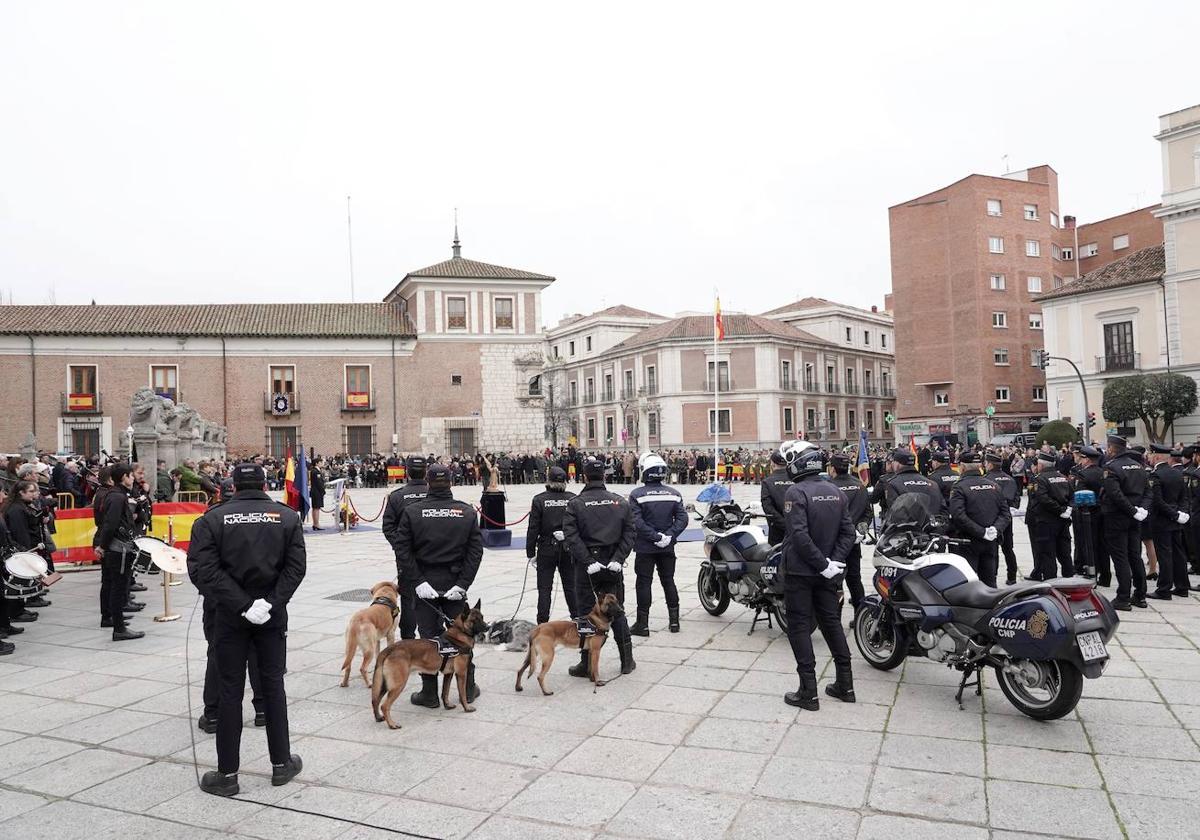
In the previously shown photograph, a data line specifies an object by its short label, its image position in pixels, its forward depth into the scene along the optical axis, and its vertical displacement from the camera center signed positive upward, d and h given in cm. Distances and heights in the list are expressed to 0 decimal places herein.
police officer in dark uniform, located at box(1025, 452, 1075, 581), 964 -104
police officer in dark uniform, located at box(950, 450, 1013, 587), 816 -82
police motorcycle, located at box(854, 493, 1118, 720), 512 -127
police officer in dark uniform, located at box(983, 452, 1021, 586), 930 -68
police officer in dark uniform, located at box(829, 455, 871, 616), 771 -69
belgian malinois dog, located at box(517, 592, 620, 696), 615 -143
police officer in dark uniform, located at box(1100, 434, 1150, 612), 870 -97
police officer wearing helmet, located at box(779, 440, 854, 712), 571 -94
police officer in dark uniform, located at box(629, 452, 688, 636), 778 -80
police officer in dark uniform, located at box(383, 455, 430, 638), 644 -49
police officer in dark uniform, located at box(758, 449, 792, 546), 804 -53
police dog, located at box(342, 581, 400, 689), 645 -139
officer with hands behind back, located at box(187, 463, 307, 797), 449 -77
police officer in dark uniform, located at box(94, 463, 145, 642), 816 -84
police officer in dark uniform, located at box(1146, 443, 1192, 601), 912 -100
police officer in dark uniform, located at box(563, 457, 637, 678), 679 -79
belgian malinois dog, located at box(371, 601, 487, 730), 546 -141
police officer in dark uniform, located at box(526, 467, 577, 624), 771 -86
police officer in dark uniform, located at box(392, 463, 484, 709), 605 -75
